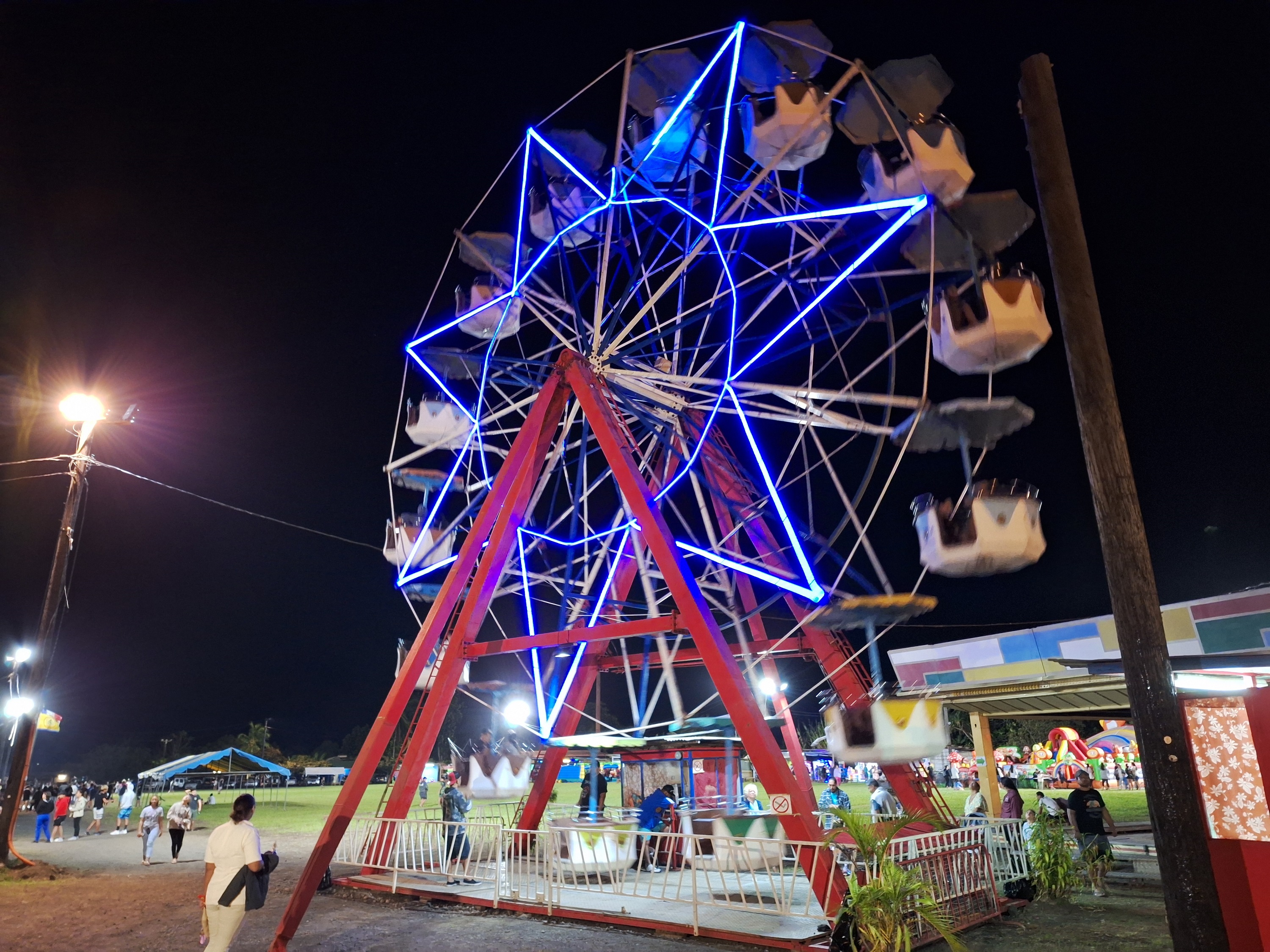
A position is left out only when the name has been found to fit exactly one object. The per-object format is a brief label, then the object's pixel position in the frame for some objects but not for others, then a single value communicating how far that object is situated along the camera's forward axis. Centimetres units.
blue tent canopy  4062
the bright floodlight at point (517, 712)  1433
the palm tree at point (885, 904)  686
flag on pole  2336
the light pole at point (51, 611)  1427
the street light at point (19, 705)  1498
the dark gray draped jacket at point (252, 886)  571
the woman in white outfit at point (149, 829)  1623
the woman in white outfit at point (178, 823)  1647
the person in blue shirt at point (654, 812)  1240
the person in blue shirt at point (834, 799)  1736
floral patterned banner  571
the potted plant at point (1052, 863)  1030
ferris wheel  955
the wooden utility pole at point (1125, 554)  482
